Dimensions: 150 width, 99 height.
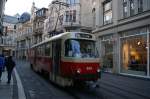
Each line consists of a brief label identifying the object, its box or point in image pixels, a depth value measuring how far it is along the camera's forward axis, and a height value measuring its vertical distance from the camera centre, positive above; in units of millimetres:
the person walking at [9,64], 7573 -799
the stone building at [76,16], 21600 +6408
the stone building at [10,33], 45300 +7359
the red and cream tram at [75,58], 6097 -373
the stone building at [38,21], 31707 +8260
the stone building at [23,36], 38694 +5247
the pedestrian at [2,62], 7307 -653
